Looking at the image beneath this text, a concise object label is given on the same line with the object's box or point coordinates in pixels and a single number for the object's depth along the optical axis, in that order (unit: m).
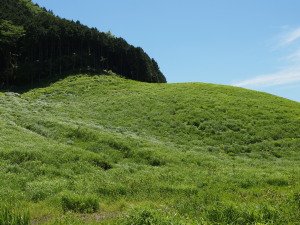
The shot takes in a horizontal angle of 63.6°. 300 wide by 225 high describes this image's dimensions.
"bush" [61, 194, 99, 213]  9.32
